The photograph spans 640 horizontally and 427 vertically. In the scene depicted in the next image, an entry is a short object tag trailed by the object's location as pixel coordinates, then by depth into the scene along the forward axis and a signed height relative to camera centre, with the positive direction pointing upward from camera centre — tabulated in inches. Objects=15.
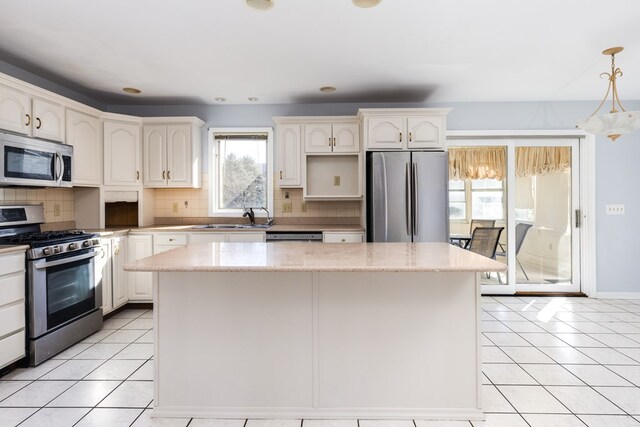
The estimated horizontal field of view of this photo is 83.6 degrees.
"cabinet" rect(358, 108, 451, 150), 156.3 +35.5
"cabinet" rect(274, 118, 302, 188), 167.9 +28.5
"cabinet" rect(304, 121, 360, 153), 166.2 +35.6
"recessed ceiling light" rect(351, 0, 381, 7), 89.7 +52.7
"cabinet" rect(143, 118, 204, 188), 167.8 +27.8
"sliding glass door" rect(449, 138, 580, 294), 179.2 +3.4
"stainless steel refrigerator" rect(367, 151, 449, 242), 149.1 +6.3
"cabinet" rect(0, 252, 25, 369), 94.2 -25.9
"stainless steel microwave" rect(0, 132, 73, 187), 107.4 +16.7
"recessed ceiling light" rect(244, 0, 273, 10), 89.4 +52.7
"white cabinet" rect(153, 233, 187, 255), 155.6 -12.2
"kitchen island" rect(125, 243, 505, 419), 76.7 -28.6
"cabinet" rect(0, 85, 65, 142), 110.0 +32.5
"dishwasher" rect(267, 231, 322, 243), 154.3 -10.5
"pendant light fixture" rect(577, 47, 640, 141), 100.9 +25.3
